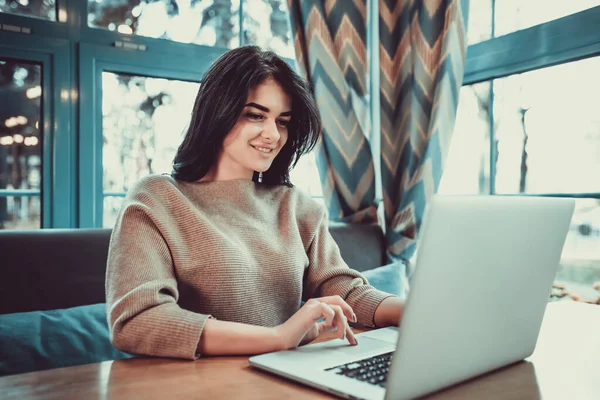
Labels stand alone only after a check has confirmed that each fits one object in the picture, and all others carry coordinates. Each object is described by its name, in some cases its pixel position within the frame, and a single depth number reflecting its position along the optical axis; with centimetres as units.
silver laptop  59
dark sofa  123
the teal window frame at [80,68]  186
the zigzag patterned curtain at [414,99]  208
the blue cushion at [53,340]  121
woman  94
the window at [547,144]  185
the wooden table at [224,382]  71
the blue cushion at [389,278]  181
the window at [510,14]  188
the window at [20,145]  189
